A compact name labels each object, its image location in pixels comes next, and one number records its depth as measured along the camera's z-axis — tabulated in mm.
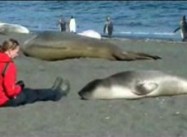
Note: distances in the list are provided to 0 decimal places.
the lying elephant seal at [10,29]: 25754
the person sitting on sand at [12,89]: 9015
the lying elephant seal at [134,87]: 9982
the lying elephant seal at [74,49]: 14394
